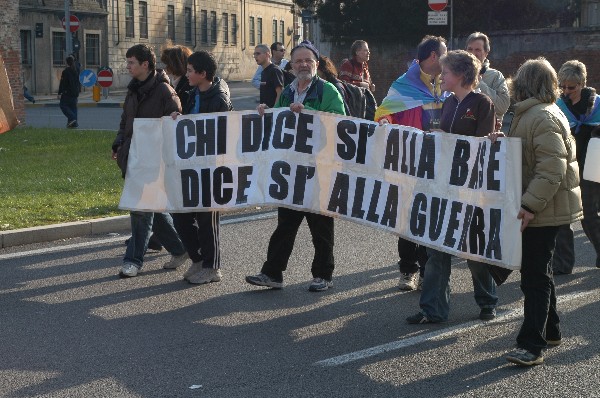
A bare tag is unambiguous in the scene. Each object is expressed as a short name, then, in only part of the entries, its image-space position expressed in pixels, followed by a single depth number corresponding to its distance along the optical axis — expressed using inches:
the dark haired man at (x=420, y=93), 322.0
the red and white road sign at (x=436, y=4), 1070.4
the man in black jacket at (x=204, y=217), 348.2
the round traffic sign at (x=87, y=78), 1286.9
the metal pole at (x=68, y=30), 1612.0
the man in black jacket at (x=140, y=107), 354.3
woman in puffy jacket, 246.5
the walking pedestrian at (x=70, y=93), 1053.2
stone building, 1953.7
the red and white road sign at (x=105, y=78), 1342.3
